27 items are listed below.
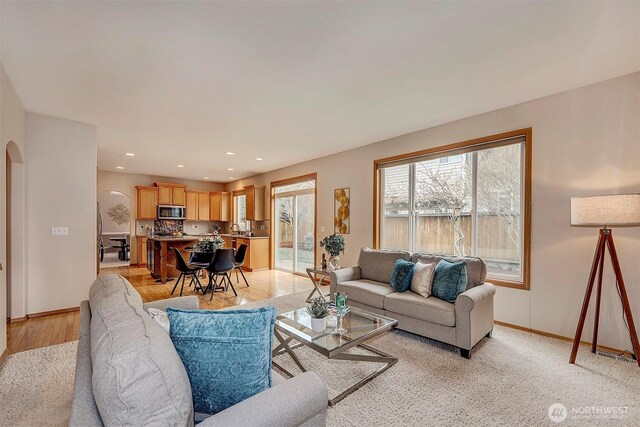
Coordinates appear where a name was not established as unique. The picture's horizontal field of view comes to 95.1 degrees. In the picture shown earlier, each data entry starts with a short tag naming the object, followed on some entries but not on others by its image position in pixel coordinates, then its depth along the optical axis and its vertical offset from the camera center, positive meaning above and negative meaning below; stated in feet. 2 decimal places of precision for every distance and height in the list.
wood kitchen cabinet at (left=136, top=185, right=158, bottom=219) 26.61 +1.15
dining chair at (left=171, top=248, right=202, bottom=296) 16.46 -3.05
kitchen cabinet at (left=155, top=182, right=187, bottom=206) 27.27 +1.99
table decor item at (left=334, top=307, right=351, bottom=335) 8.11 -2.99
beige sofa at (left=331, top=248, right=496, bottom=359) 9.01 -3.06
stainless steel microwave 27.17 +0.25
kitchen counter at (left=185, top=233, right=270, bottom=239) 24.89 -1.95
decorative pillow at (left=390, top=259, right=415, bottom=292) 11.23 -2.37
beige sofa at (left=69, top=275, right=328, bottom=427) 2.74 -1.78
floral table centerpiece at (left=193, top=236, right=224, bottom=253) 17.56 -1.83
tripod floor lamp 7.92 -0.17
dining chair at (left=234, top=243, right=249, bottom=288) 18.48 -2.64
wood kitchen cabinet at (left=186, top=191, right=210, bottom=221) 29.50 +0.90
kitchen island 19.47 -2.72
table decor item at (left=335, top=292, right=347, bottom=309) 8.65 -2.56
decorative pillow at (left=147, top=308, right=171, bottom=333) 4.18 -1.56
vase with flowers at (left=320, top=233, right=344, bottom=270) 14.42 -1.64
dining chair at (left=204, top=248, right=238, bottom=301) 16.15 -2.84
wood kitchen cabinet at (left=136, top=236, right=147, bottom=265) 26.84 -3.40
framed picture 18.17 +0.30
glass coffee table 7.15 -3.21
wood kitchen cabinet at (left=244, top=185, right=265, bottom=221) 25.89 +1.04
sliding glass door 21.84 -0.67
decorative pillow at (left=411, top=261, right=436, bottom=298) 10.52 -2.37
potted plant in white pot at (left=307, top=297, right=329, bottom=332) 7.88 -2.68
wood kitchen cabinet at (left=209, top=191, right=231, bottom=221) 31.12 +0.93
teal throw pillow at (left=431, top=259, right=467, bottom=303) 9.84 -2.30
